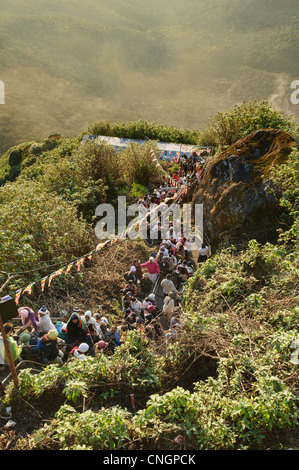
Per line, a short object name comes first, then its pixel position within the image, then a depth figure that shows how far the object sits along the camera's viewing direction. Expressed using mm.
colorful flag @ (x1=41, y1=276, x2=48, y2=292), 9022
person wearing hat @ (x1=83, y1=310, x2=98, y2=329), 7802
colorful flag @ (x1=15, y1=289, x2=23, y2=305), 8773
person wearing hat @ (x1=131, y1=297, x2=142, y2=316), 8773
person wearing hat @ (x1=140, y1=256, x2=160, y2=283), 10227
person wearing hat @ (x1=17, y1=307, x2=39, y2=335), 7715
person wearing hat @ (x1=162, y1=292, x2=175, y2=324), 8492
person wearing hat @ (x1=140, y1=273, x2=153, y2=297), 9992
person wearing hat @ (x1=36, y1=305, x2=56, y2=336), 7789
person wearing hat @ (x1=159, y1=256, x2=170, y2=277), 10545
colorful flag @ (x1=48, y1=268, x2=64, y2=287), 9333
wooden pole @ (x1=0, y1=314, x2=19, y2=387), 5273
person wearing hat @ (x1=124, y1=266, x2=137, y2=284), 10195
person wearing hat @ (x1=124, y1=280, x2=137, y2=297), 9555
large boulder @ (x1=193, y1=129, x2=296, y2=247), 10141
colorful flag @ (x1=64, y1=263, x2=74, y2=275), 9754
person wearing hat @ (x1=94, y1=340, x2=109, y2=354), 6992
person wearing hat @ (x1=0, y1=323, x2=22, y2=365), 6480
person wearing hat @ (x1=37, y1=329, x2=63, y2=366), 7027
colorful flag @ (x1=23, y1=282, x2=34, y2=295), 8837
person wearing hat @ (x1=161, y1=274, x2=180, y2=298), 9508
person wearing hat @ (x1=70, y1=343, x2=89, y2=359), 7039
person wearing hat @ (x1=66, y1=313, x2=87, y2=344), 7664
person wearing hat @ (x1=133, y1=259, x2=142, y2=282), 10598
